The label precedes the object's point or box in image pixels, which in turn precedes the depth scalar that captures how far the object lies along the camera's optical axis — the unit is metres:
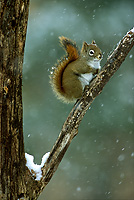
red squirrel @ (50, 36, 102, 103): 4.43
